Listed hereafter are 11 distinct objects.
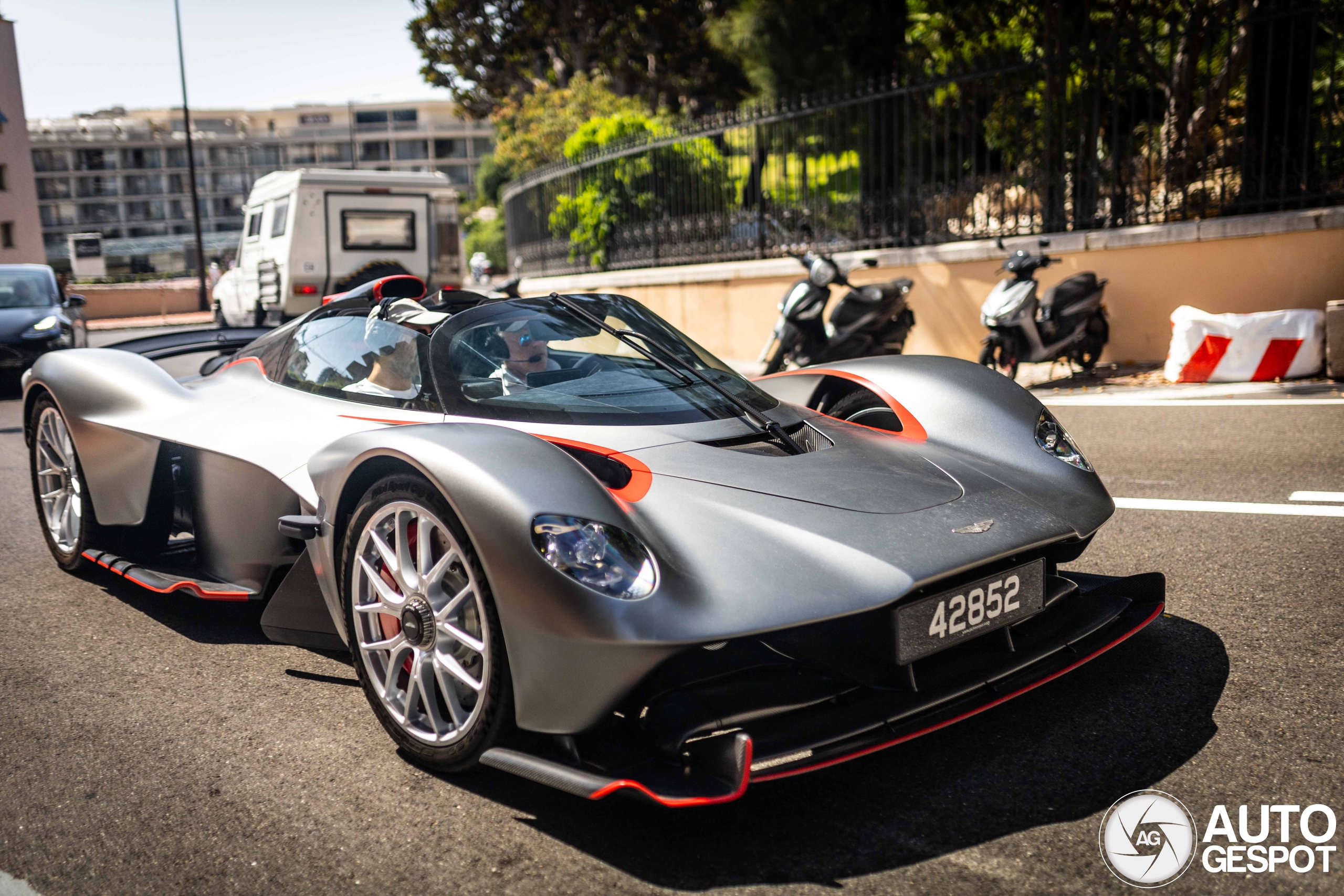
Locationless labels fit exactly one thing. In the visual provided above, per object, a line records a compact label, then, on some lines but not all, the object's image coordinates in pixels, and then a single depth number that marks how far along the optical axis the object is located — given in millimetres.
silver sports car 2176
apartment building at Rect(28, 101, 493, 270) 110875
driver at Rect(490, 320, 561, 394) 3129
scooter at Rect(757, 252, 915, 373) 9195
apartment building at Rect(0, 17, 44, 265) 51406
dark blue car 11734
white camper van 16562
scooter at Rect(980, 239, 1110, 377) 8625
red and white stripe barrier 7832
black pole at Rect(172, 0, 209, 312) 31422
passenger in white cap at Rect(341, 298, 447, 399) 3191
